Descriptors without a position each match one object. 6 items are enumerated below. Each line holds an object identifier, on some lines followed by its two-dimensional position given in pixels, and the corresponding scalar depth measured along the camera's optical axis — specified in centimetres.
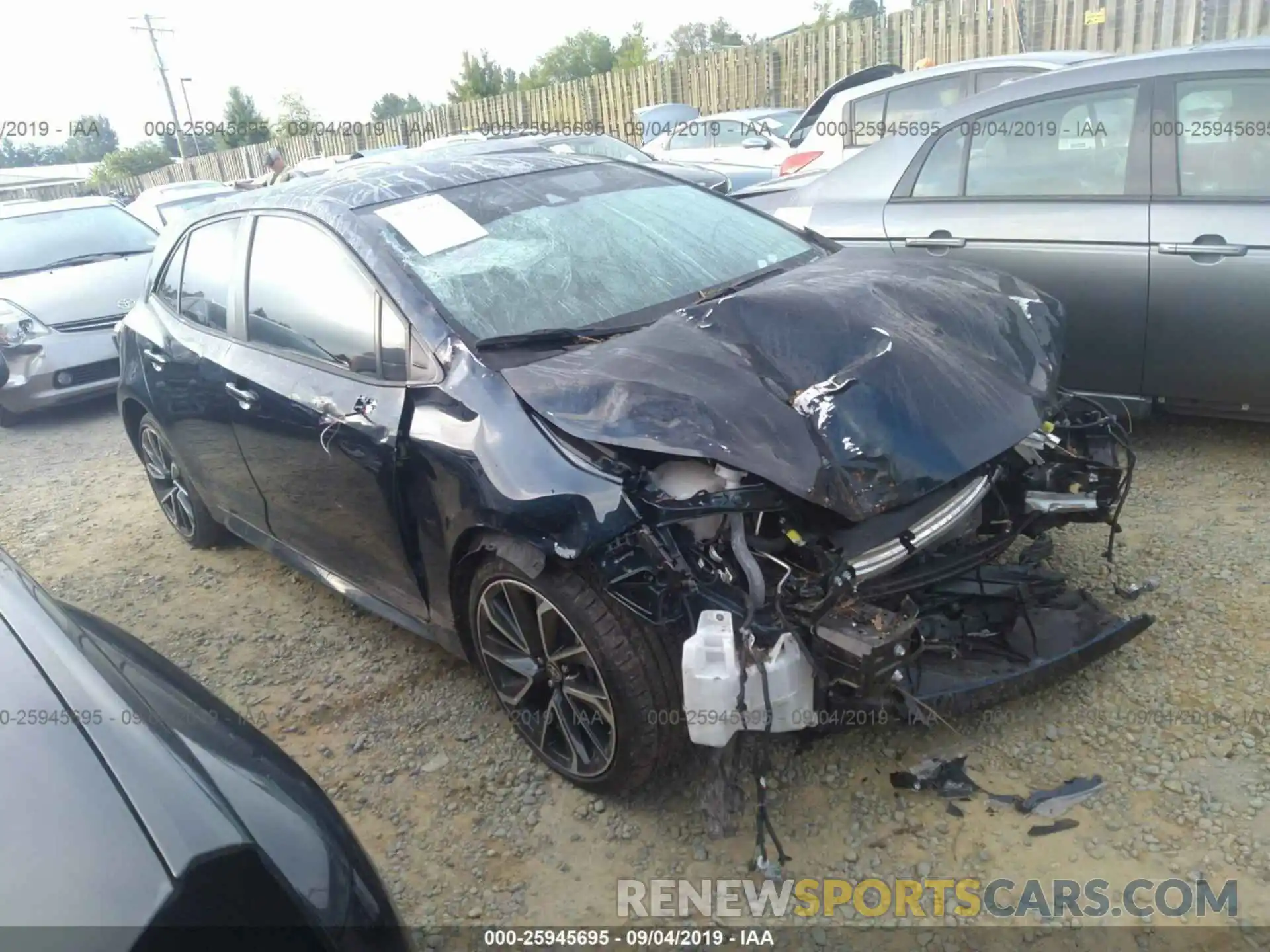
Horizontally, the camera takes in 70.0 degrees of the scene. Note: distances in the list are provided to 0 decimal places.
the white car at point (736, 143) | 1007
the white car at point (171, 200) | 1102
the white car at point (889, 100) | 636
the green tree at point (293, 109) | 3853
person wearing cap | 1093
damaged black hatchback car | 219
